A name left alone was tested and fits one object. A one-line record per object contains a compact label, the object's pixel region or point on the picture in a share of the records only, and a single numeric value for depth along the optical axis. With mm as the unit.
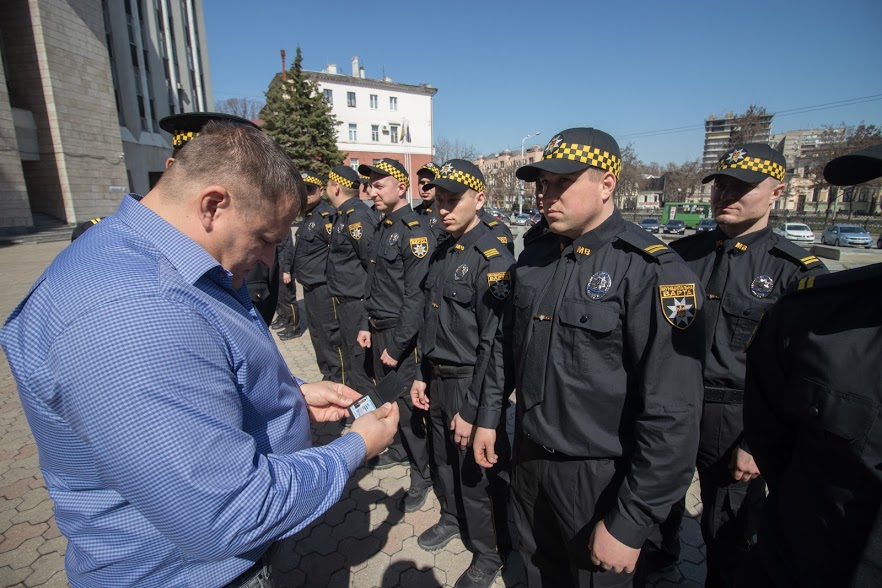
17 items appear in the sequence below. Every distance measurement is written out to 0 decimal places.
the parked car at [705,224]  27808
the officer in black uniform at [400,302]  3529
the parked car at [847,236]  22391
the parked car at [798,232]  24625
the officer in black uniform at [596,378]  1604
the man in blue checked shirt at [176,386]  914
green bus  36906
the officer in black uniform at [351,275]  4758
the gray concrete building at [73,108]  18812
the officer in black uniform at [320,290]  5348
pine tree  30672
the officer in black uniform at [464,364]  2500
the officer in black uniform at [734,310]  2326
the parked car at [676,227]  31719
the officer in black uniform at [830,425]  1050
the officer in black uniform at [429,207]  4094
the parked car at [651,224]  30941
